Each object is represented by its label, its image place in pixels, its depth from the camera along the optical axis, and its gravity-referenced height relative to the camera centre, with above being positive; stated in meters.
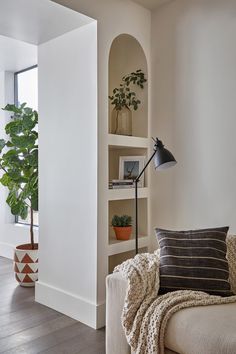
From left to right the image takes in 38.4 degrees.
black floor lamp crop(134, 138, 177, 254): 2.30 +0.13
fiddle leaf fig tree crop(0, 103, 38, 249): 3.50 +0.18
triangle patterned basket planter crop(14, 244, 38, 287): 3.47 -0.91
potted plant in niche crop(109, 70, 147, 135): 2.96 +0.63
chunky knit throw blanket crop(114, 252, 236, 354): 1.65 -0.66
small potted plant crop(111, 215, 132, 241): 2.88 -0.42
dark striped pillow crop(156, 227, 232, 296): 1.91 -0.49
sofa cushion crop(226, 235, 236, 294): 2.05 -0.50
